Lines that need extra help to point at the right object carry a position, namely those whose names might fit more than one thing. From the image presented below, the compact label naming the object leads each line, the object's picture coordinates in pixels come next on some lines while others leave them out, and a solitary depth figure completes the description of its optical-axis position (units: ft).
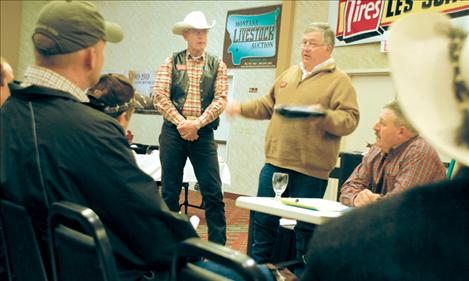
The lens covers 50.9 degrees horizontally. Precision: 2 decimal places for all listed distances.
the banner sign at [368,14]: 18.88
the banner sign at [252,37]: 24.71
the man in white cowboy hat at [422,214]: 1.88
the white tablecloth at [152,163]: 13.51
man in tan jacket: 9.49
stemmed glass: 7.84
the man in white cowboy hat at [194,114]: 11.29
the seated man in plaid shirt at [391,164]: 7.06
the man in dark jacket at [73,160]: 4.39
